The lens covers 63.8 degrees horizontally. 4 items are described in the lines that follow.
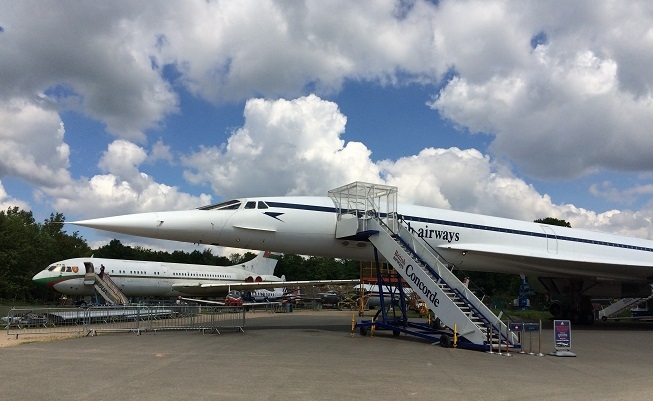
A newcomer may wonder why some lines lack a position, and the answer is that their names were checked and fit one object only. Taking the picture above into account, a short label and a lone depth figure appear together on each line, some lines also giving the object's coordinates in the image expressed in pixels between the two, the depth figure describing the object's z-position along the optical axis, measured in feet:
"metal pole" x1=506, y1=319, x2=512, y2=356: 35.79
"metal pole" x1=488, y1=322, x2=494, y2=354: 35.86
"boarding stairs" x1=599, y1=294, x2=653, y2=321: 82.33
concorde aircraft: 44.83
